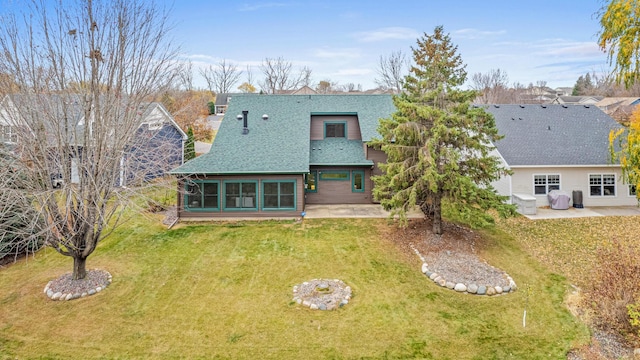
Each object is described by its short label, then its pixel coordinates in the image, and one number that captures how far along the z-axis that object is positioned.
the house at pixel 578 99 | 64.11
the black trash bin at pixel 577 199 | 15.88
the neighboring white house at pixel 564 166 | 16.08
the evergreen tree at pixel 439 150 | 11.15
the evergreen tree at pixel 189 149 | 22.96
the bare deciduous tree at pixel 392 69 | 45.50
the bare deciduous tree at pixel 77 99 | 7.97
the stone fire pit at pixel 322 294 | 8.38
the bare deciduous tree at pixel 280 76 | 55.88
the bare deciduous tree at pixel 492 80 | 60.31
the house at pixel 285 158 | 15.37
